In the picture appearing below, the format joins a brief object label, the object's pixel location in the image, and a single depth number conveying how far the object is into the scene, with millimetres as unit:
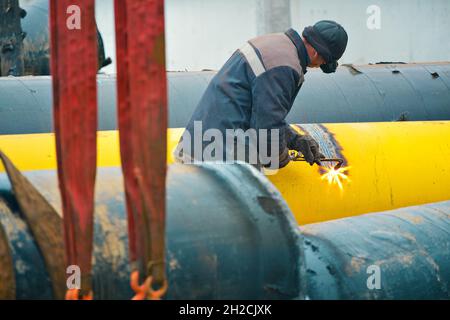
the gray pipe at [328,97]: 8062
